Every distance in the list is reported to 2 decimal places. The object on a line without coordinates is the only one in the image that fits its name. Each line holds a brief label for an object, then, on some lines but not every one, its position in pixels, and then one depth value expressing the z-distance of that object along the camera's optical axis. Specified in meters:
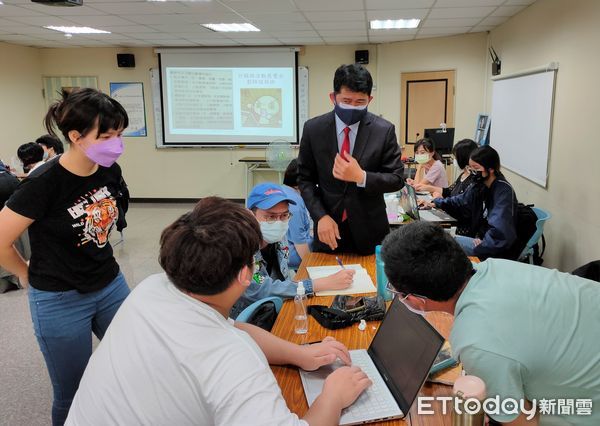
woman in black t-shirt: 1.61
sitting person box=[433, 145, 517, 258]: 3.04
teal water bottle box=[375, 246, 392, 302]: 1.70
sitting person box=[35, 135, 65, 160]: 4.76
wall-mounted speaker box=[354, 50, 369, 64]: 7.00
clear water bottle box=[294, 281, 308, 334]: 1.54
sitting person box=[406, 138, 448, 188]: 4.93
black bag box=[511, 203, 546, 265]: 3.17
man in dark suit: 1.96
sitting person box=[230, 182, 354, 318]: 1.75
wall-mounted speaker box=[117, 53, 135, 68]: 7.44
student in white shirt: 0.83
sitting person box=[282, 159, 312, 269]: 2.64
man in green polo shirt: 1.00
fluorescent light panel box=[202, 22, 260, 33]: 5.68
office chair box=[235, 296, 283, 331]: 1.56
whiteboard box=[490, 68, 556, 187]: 4.19
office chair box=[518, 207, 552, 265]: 3.08
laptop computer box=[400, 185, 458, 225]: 3.47
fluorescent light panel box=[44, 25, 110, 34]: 5.84
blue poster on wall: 7.70
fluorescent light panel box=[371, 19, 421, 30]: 5.39
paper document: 1.82
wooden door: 6.82
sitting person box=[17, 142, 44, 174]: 4.69
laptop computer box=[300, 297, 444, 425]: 1.07
